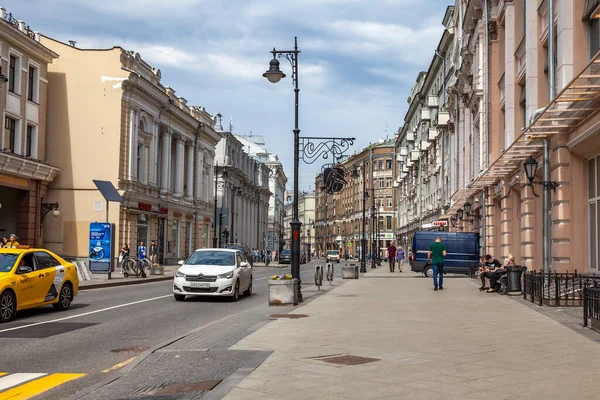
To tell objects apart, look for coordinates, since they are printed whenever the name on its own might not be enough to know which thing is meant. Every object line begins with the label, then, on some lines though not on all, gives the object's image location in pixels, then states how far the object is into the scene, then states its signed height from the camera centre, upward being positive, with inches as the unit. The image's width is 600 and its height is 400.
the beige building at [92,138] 1763.0 +267.0
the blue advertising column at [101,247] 1192.2 -4.0
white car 779.4 -33.6
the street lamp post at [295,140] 747.2 +116.6
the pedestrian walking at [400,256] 1927.0 -25.0
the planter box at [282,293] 706.8 -46.5
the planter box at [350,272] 1375.5 -49.2
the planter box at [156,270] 1456.7 -51.1
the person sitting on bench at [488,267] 913.5 -26.4
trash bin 830.6 -38.7
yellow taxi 563.5 -31.2
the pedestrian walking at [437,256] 920.3 -11.5
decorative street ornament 945.5 +90.7
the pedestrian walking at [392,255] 1866.4 -21.6
